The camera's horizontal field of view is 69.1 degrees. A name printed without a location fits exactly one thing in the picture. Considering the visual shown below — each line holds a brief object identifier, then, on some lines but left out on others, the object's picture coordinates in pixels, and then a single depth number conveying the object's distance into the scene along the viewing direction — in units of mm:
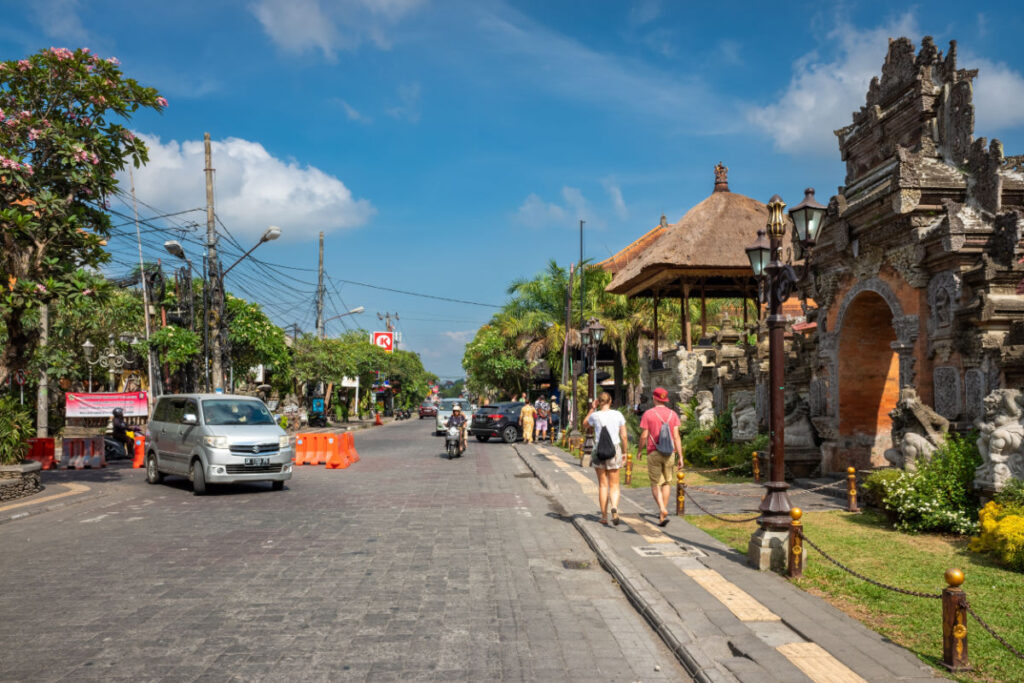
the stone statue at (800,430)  15125
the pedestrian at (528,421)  30422
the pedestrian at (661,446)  9992
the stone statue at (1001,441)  8562
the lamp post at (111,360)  28328
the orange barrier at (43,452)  18234
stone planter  12711
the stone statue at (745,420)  17203
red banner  21781
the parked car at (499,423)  31422
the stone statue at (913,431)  10277
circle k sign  64044
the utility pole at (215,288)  22109
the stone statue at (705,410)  21281
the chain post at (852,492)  11109
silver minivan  13523
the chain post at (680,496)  11148
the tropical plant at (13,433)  14727
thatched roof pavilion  23594
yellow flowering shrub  7258
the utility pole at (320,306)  42281
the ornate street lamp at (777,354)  7562
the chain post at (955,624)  4539
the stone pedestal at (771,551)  7477
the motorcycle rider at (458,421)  22484
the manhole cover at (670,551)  8258
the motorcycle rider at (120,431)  21867
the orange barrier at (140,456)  19727
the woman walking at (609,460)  10180
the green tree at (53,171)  12375
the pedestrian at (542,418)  32062
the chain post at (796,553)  7125
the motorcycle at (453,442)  22234
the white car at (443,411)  34491
